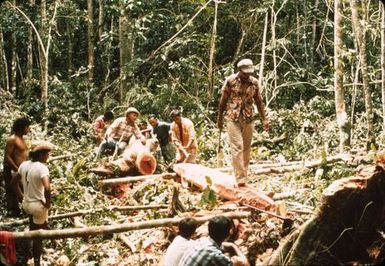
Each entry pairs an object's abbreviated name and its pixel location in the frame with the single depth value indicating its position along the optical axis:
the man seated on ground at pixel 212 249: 4.91
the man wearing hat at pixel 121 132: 11.28
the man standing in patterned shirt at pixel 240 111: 7.43
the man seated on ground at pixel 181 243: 5.18
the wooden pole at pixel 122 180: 9.77
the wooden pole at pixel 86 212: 7.84
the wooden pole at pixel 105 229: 6.24
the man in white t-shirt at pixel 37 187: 6.39
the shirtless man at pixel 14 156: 7.98
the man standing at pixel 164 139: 11.83
